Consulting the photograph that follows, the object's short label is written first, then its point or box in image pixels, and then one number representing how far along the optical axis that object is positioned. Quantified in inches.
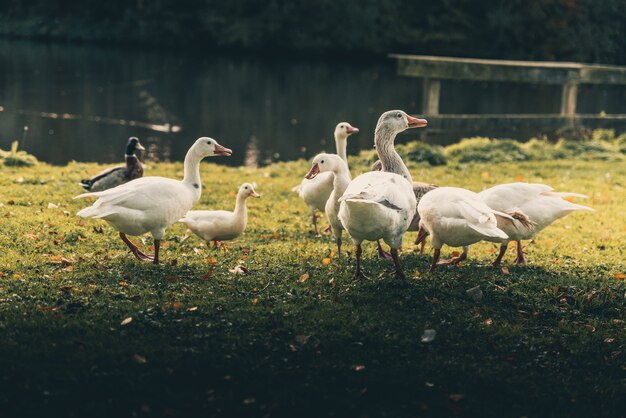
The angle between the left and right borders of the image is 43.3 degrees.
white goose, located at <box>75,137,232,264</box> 333.7
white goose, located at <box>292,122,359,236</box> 417.1
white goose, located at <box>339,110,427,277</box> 301.1
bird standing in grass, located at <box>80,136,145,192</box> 493.1
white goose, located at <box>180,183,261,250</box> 387.9
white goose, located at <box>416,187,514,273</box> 311.3
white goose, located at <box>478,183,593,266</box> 353.7
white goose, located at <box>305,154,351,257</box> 362.3
